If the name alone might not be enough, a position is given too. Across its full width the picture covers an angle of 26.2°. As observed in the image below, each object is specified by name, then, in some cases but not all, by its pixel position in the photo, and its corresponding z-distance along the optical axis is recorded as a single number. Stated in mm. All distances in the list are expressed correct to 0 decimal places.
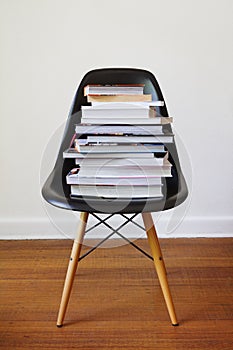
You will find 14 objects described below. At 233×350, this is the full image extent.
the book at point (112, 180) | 1521
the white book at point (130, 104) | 1563
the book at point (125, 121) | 1547
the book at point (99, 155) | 1514
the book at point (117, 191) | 1533
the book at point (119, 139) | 1520
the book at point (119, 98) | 1586
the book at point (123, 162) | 1518
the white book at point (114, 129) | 1528
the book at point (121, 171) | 1518
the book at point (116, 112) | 1551
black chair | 1513
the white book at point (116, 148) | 1509
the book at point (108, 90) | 1595
